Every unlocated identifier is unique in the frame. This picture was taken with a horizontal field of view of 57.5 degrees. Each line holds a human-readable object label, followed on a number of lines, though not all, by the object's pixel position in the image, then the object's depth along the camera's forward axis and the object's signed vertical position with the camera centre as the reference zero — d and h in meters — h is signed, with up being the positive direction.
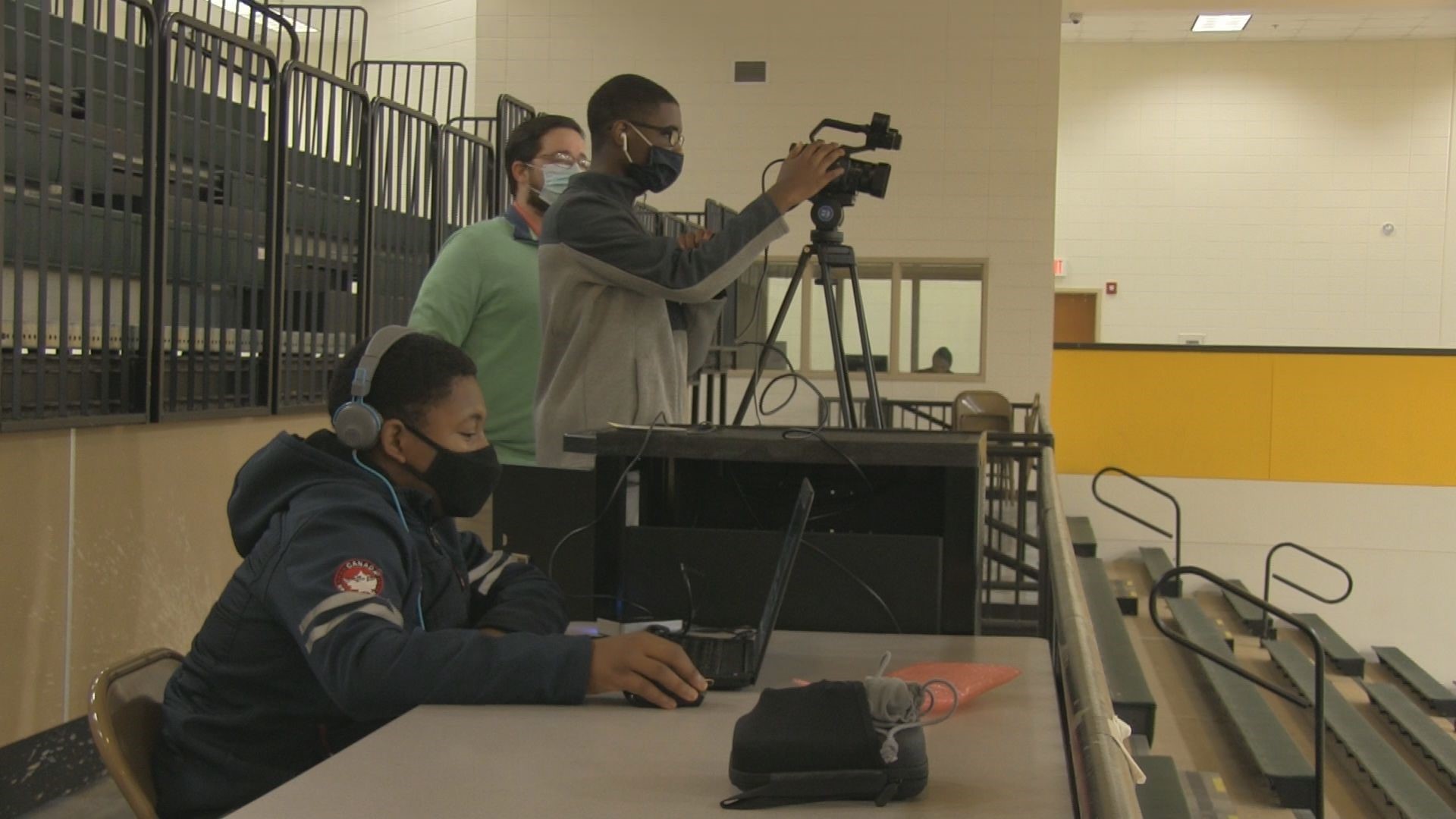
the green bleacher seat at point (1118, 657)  6.12 -1.45
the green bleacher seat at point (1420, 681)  8.34 -1.88
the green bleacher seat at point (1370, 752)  6.37 -1.94
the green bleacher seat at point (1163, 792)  5.03 -1.63
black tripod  2.75 +0.22
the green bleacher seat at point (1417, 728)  7.31 -1.95
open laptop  1.51 -0.33
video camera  2.59 +0.39
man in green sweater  2.70 +0.12
